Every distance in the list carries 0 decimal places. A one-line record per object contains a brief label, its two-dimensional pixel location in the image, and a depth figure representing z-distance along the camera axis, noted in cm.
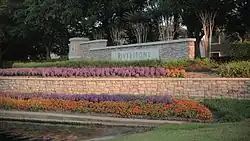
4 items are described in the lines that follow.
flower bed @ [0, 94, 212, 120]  1430
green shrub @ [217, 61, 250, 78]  1631
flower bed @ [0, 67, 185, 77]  1833
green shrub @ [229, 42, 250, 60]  2044
